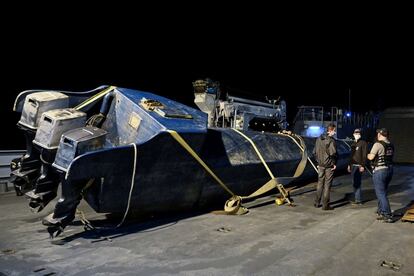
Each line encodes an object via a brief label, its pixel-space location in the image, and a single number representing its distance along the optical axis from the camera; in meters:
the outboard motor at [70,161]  4.98
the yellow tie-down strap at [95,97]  6.28
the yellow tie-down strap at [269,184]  7.72
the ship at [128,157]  5.15
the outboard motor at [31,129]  5.62
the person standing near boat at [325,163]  7.11
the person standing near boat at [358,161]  7.58
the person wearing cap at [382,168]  6.31
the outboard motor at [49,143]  5.28
